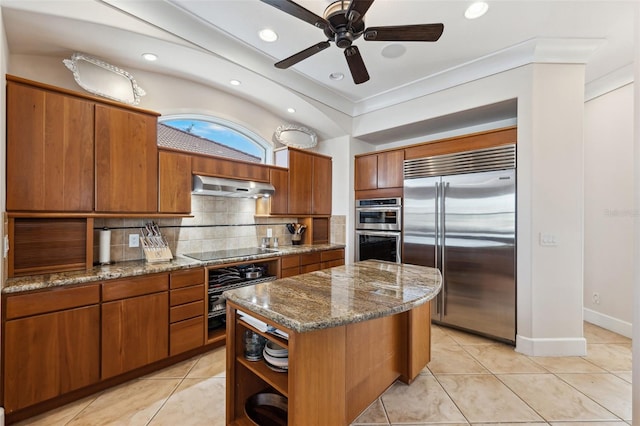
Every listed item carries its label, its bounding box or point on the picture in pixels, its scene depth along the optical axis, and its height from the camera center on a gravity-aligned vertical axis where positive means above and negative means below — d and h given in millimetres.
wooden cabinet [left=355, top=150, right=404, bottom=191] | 3672 +639
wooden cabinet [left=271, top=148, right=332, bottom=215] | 3787 +503
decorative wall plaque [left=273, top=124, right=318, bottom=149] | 3999 +1208
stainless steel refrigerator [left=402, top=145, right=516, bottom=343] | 2754 -222
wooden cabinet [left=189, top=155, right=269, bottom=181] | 2818 +521
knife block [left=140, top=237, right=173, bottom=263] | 2496 -381
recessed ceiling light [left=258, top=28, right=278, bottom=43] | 2417 +1672
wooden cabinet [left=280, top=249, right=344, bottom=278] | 3313 -662
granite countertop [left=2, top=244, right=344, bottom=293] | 1732 -464
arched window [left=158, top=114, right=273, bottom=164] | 2977 +958
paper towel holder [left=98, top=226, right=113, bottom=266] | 2344 -305
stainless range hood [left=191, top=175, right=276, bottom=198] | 2742 +290
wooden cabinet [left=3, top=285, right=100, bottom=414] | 1653 -885
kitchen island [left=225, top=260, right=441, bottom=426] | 1181 -693
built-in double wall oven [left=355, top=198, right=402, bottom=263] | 3647 -215
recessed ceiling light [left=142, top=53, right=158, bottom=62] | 2445 +1470
